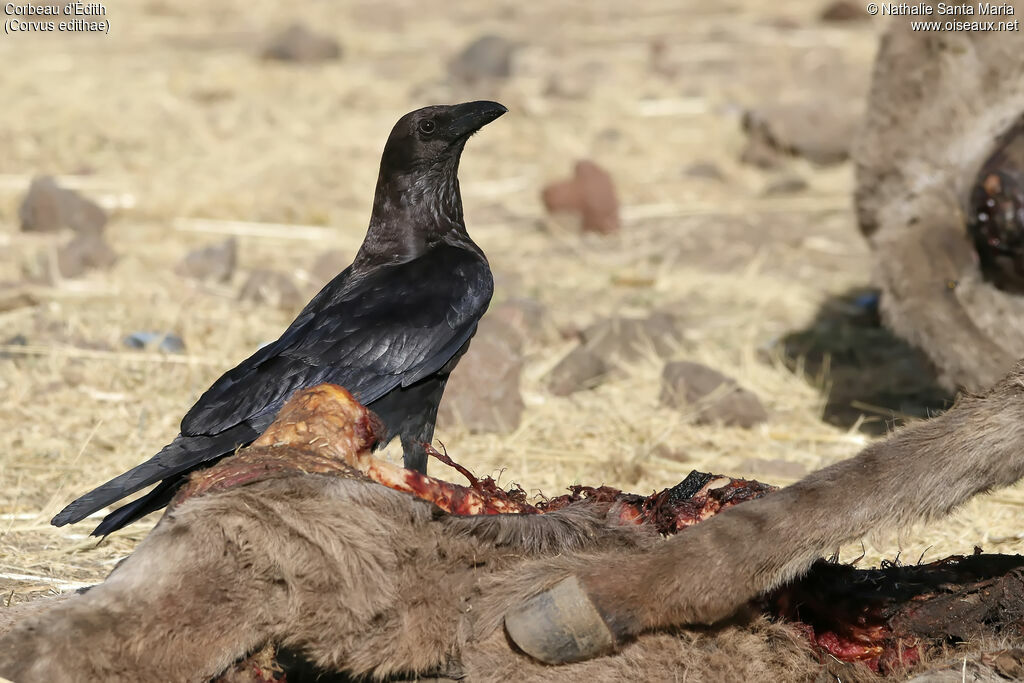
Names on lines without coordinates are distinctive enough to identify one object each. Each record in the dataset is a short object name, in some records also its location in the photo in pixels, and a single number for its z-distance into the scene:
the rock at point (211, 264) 14.40
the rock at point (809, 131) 20.11
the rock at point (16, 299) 12.85
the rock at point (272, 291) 13.34
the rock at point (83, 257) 14.19
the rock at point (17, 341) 11.73
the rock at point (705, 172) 19.86
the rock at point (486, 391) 10.33
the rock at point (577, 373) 11.54
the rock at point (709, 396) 10.69
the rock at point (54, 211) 15.72
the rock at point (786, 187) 18.95
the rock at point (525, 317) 12.55
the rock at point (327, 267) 14.25
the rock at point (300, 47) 25.91
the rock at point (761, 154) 20.23
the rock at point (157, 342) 11.75
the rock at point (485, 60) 24.80
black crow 6.68
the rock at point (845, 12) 29.53
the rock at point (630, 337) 12.26
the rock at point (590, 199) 17.27
